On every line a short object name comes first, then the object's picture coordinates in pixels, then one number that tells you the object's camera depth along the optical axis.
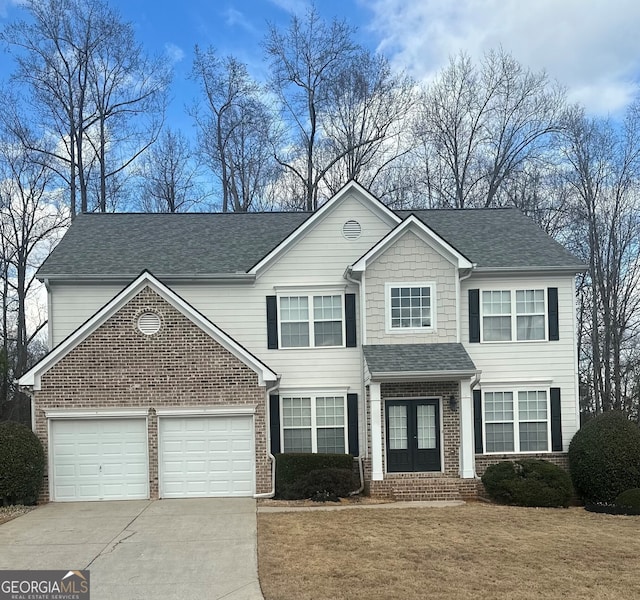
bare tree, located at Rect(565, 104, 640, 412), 30.50
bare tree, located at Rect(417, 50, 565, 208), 32.41
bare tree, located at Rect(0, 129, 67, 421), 30.45
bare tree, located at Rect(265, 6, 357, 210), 34.09
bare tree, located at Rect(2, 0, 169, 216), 31.27
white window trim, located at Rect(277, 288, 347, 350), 17.81
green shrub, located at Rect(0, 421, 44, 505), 14.35
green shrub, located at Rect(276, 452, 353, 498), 15.92
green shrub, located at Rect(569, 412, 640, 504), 15.52
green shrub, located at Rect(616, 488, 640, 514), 14.20
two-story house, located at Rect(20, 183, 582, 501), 15.74
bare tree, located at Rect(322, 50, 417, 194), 33.75
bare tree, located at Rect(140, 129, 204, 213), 36.19
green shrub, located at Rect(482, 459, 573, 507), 15.02
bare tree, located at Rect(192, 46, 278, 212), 35.69
